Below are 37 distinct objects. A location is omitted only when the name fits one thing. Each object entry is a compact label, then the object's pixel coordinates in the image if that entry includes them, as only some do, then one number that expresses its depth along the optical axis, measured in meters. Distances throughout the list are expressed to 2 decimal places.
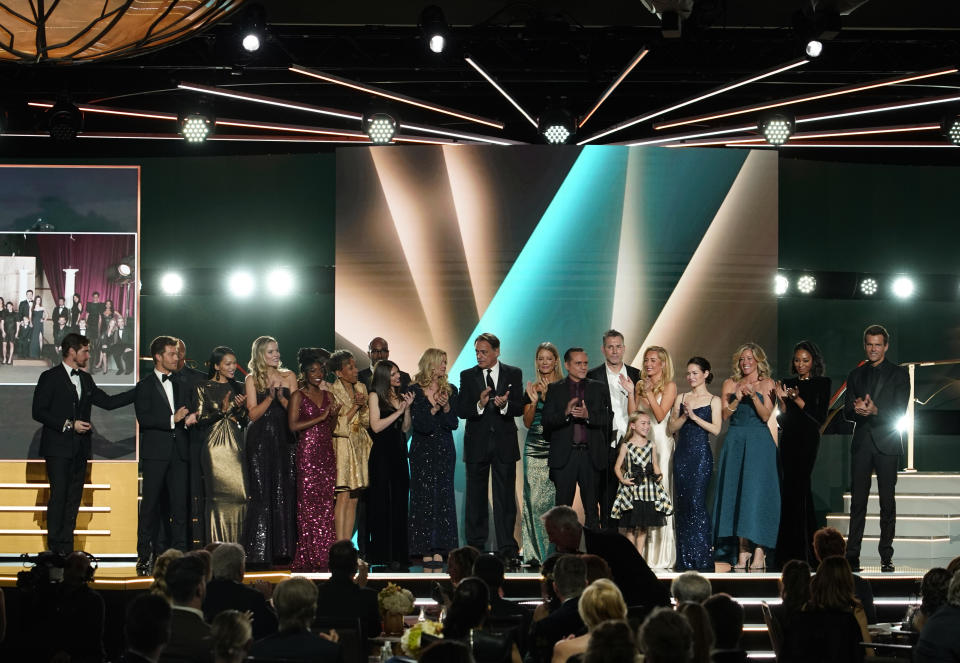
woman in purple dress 17.83
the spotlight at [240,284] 24.20
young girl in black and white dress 17.77
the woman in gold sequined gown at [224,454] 17.83
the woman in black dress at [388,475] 17.98
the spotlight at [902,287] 24.48
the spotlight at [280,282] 24.27
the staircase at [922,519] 20.72
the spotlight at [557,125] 20.97
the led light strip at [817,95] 19.39
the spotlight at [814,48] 17.37
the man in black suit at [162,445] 17.66
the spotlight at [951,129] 20.98
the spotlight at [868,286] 24.30
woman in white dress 18.22
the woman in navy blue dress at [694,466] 18.08
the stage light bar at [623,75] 18.18
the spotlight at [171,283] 24.06
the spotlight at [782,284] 24.08
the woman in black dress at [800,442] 18.09
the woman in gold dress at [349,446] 18.12
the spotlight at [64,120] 20.45
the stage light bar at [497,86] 18.41
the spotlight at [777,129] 21.05
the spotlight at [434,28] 17.94
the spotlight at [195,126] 20.80
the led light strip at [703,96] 18.26
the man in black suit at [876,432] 18.12
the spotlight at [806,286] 24.12
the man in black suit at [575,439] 18.08
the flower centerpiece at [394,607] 11.55
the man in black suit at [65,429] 17.94
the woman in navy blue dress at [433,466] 18.30
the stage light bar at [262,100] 19.69
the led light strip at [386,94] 19.09
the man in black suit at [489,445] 18.42
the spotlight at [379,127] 20.80
